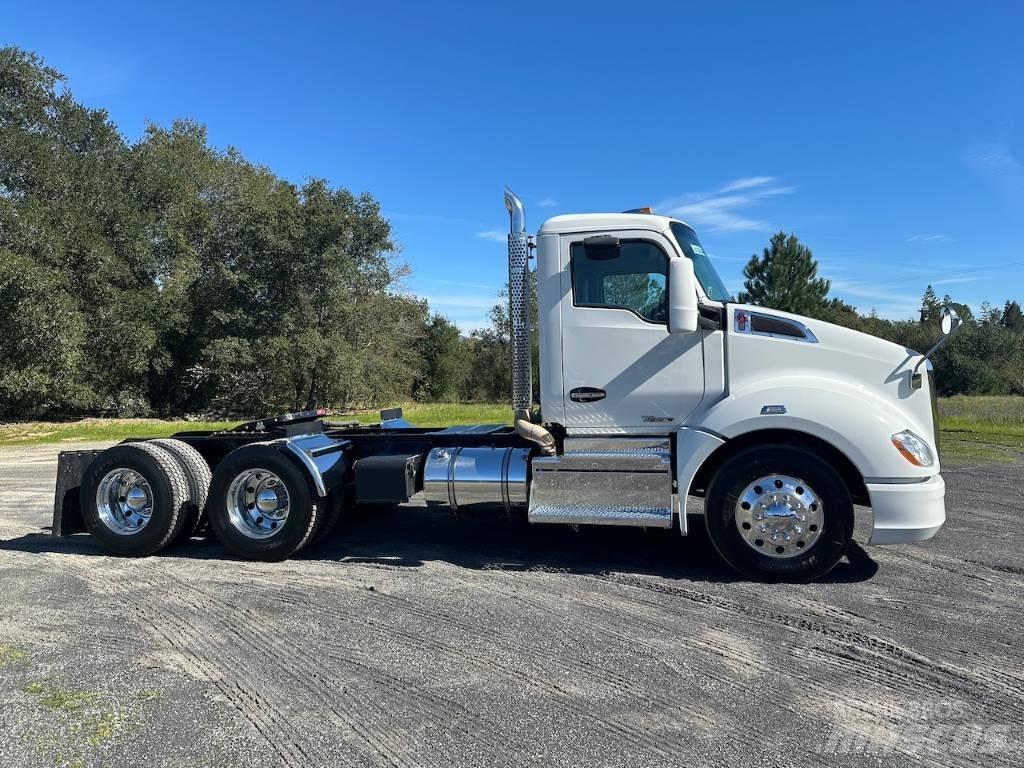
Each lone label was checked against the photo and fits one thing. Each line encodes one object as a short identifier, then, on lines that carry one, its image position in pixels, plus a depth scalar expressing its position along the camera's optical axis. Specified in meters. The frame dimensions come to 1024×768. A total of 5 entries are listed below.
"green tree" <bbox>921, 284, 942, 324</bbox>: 66.79
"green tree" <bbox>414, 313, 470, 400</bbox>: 46.22
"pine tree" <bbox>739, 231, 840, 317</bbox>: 46.78
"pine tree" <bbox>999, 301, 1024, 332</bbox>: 132.38
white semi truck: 5.07
